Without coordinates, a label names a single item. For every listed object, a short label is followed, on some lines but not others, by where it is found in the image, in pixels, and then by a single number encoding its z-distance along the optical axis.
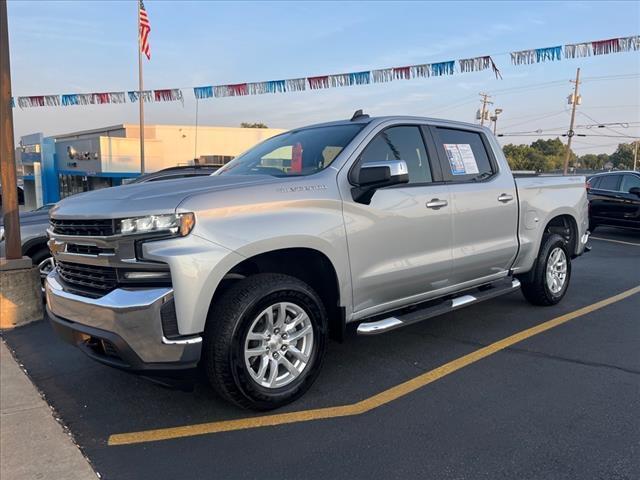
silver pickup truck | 3.11
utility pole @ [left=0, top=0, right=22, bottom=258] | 6.11
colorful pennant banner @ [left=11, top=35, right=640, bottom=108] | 12.66
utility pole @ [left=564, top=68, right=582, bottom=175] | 48.19
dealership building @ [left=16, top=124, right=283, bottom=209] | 33.91
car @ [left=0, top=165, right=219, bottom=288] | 6.69
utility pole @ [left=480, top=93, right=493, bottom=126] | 56.09
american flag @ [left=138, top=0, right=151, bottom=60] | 18.94
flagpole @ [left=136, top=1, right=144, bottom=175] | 18.70
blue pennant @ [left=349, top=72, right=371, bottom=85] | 14.77
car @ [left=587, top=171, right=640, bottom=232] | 12.78
